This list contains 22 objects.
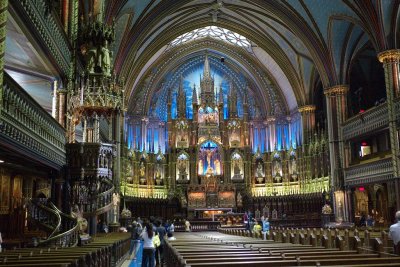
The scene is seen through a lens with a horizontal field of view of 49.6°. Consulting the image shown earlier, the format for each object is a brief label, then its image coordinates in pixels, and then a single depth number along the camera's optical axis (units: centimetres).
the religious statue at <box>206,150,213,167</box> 3445
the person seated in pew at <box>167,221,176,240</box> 1598
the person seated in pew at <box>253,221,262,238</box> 1599
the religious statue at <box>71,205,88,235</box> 1472
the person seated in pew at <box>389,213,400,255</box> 726
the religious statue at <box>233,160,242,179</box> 3394
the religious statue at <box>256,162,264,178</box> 3406
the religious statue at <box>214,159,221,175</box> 3428
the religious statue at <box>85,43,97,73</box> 1431
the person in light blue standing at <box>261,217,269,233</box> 1950
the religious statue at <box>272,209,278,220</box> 3104
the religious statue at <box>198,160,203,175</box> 3416
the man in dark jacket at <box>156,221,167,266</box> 1346
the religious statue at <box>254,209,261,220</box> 3087
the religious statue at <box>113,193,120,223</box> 2374
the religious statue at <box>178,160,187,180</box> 3375
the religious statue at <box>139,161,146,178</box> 3250
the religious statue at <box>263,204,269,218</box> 3147
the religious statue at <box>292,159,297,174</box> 3244
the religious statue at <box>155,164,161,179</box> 3347
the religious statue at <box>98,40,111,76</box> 1440
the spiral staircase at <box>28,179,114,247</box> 1146
